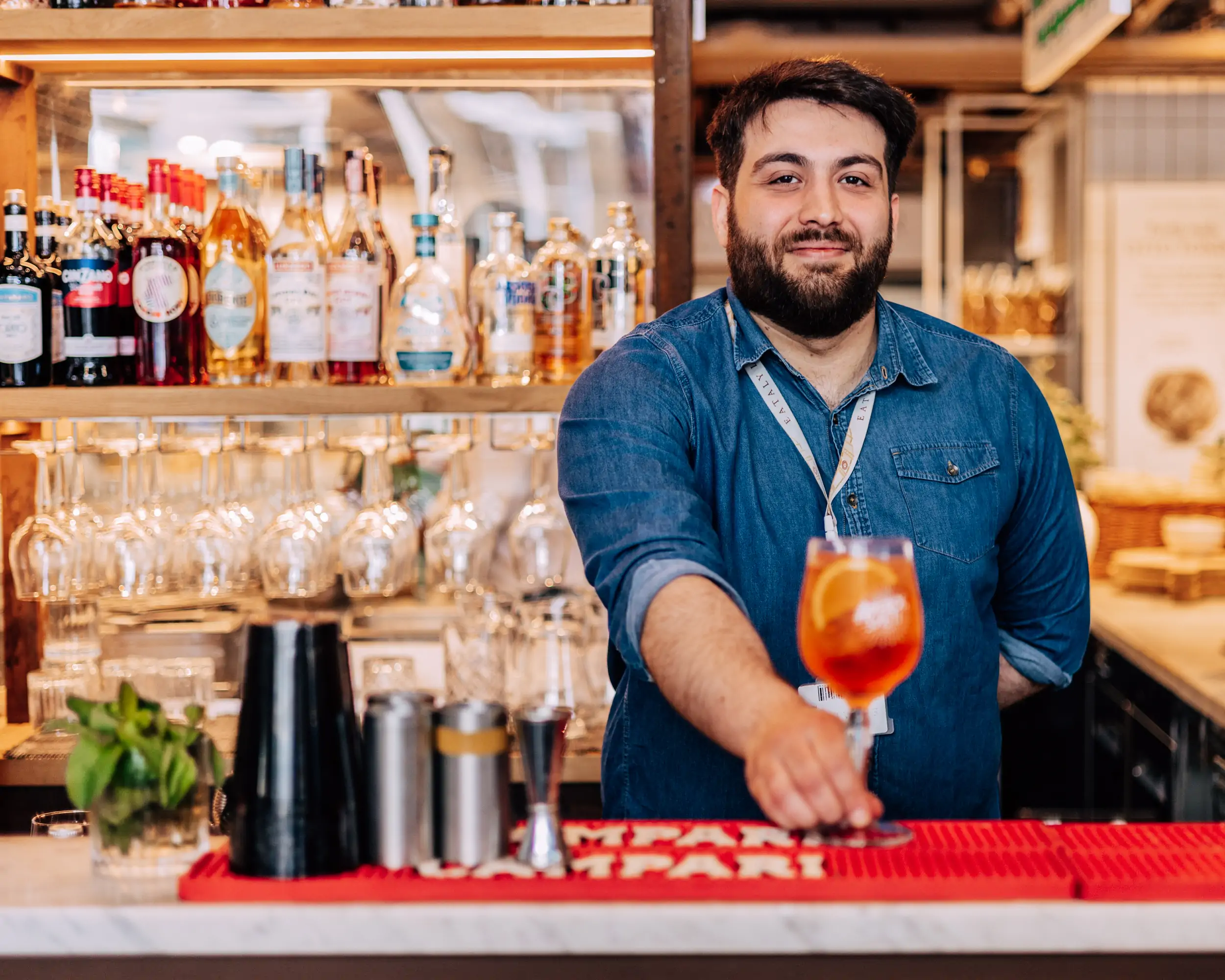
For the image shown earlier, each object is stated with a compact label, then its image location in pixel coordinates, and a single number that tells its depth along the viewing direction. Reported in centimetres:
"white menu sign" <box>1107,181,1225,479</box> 508
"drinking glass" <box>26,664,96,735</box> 239
